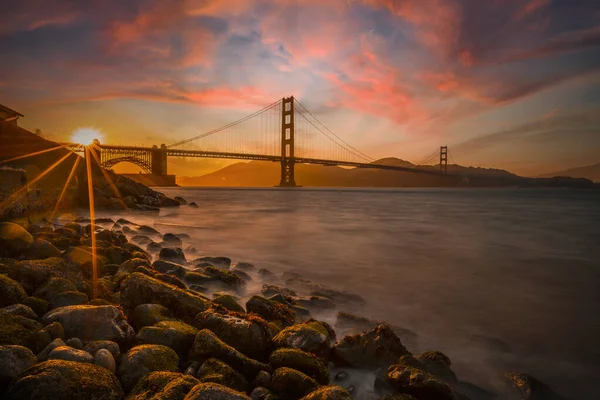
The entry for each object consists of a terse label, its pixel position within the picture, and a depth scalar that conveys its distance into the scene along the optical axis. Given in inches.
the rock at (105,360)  85.9
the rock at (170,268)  217.3
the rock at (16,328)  92.9
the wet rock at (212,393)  73.5
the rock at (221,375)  89.1
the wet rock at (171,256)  288.2
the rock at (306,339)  115.1
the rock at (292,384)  92.9
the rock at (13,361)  76.5
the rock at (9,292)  121.0
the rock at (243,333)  111.0
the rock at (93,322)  103.4
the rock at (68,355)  82.5
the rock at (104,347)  92.8
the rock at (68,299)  128.5
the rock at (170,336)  104.7
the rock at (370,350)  124.3
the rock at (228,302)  150.6
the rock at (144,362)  86.1
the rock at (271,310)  151.3
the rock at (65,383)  71.6
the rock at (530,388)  117.3
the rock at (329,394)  82.8
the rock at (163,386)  76.7
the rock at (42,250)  196.8
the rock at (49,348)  85.4
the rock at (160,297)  134.0
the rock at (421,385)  100.4
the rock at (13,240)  199.3
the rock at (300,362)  102.3
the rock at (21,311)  108.3
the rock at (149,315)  119.1
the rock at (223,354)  98.3
